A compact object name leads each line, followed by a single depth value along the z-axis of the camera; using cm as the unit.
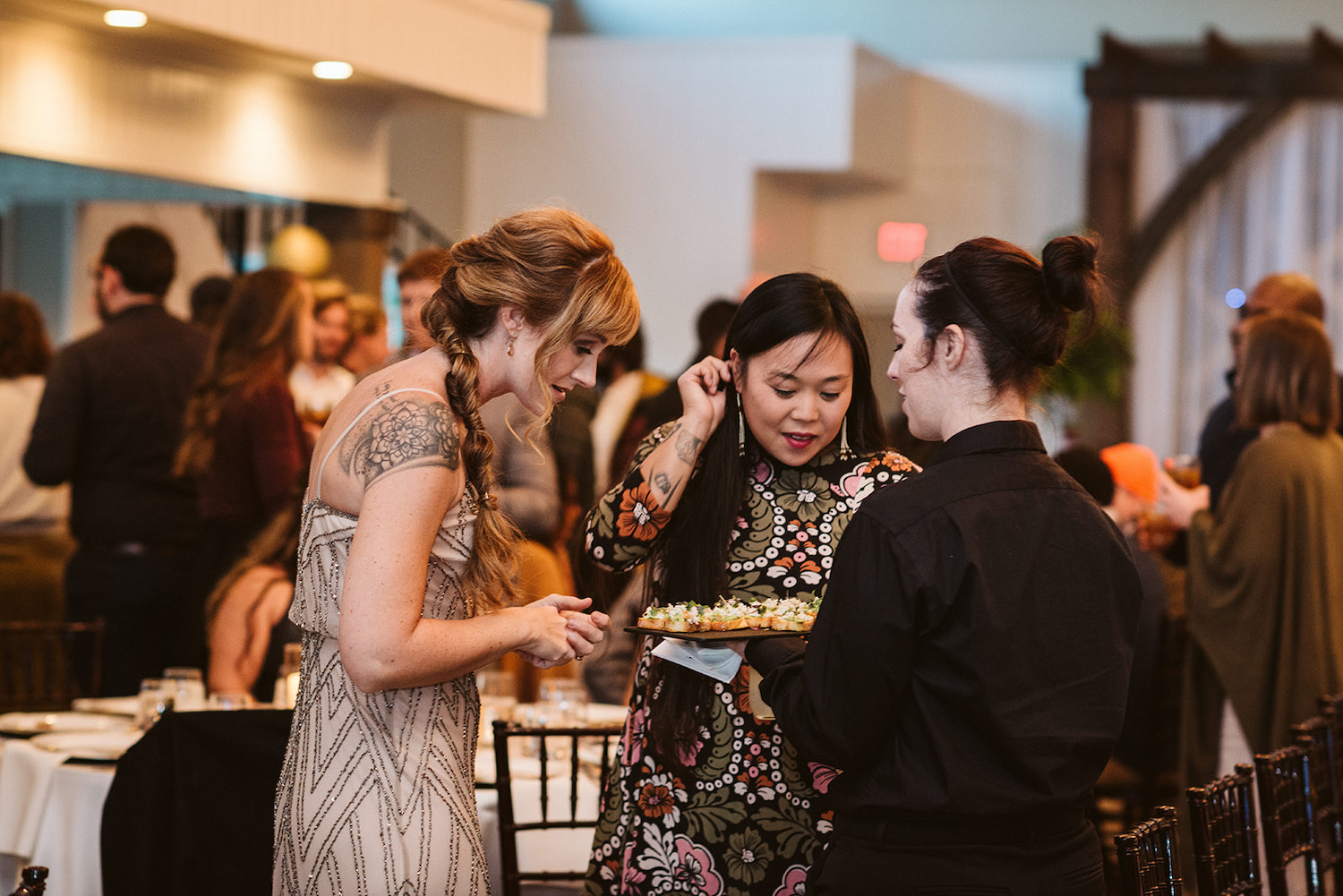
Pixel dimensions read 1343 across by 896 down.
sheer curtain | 980
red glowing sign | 1076
